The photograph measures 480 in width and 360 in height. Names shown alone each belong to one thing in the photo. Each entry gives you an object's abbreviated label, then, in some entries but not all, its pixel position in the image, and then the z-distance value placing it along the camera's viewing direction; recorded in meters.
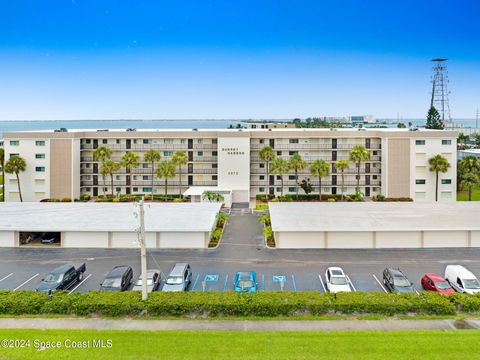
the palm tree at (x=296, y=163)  69.44
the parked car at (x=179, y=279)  30.28
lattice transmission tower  125.88
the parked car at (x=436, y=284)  29.64
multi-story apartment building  68.94
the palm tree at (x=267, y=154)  69.94
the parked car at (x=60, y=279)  30.30
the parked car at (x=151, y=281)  30.16
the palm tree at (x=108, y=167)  69.44
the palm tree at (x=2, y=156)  71.86
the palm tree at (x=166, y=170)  68.94
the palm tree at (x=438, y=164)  67.12
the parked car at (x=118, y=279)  30.07
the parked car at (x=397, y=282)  29.88
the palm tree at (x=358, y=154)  68.47
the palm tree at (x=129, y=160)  70.44
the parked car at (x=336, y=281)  30.22
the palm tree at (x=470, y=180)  67.19
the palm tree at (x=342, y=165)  69.31
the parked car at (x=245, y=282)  29.77
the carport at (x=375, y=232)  41.69
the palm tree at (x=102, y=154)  69.94
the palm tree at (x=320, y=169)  69.38
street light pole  25.30
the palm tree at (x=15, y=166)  67.31
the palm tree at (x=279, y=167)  69.06
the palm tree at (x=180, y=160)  70.25
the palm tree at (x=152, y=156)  70.41
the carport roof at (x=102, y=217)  42.41
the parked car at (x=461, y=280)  29.88
